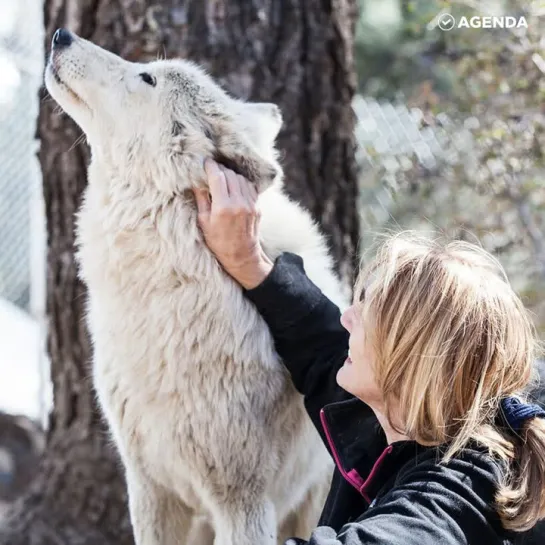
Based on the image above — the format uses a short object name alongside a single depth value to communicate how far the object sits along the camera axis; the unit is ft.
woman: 12.28
